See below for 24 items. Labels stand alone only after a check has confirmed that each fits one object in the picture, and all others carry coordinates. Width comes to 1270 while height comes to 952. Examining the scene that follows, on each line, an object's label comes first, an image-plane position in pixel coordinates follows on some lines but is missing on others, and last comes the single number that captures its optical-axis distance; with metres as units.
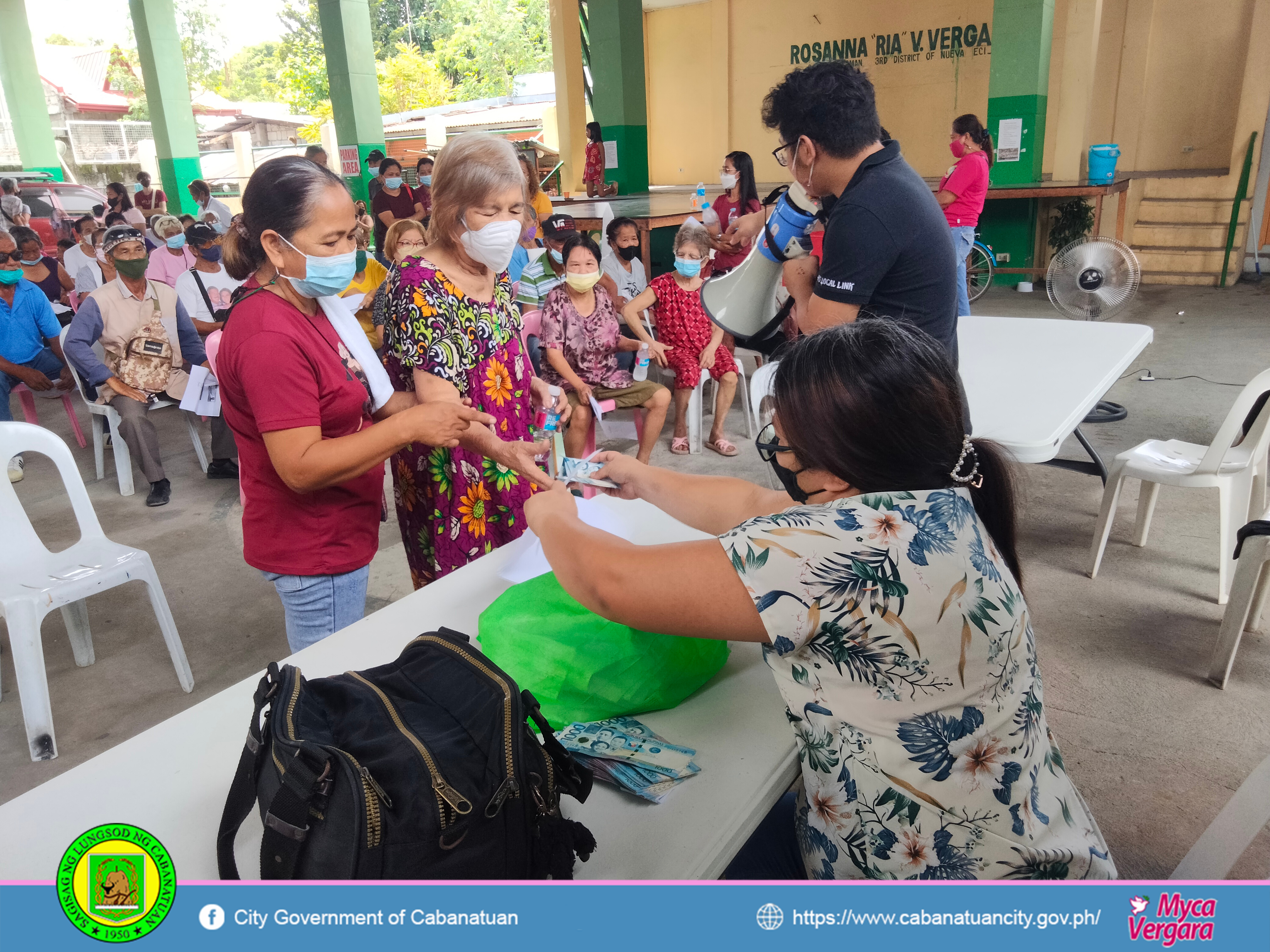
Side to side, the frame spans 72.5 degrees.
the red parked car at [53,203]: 8.99
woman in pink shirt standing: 6.18
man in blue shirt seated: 4.55
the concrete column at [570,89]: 12.14
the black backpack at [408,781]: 0.86
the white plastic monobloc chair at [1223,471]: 2.76
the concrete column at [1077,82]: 9.16
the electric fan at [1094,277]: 5.12
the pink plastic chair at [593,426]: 4.21
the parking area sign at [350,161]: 11.41
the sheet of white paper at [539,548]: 1.65
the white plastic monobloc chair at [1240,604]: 2.35
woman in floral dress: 1.87
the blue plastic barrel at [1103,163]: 8.27
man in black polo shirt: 1.90
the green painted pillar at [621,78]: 10.04
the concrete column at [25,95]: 13.64
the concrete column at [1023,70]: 8.12
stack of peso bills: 1.11
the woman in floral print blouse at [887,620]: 0.97
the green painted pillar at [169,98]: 12.01
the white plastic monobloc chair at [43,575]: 2.33
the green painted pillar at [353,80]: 10.86
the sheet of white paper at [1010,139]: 8.36
